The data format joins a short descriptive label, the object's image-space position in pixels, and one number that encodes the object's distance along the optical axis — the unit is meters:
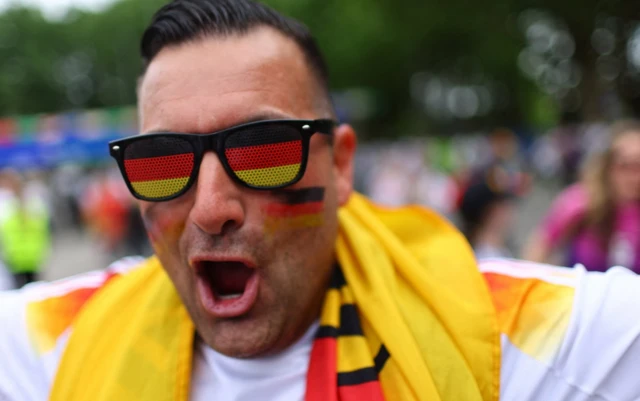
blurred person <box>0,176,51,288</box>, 6.93
